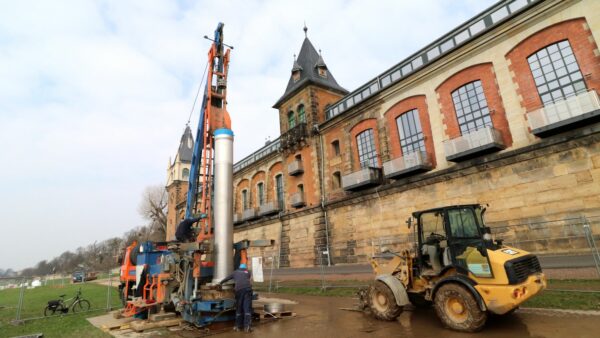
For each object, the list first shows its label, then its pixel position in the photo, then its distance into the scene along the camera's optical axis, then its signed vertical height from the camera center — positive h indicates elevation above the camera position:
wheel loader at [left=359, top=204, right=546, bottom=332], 5.87 -0.71
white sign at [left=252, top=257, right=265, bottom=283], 12.70 -0.48
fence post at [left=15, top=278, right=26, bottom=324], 10.85 -1.28
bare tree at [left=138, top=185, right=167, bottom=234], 57.99 +10.84
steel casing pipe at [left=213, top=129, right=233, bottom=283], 8.28 +1.51
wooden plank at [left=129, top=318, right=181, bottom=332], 7.98 -1.50
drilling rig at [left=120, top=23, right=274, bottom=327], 7.94 +0.32
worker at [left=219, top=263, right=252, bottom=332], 7.50 -1.00
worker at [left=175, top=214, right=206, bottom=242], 9.34 +0.93
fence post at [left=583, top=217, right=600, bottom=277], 8.45 +0.03
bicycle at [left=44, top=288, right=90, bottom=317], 12.49 -1.38
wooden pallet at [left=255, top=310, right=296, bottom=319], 8.97 -1.67
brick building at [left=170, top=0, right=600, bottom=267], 12.70 +5.61
